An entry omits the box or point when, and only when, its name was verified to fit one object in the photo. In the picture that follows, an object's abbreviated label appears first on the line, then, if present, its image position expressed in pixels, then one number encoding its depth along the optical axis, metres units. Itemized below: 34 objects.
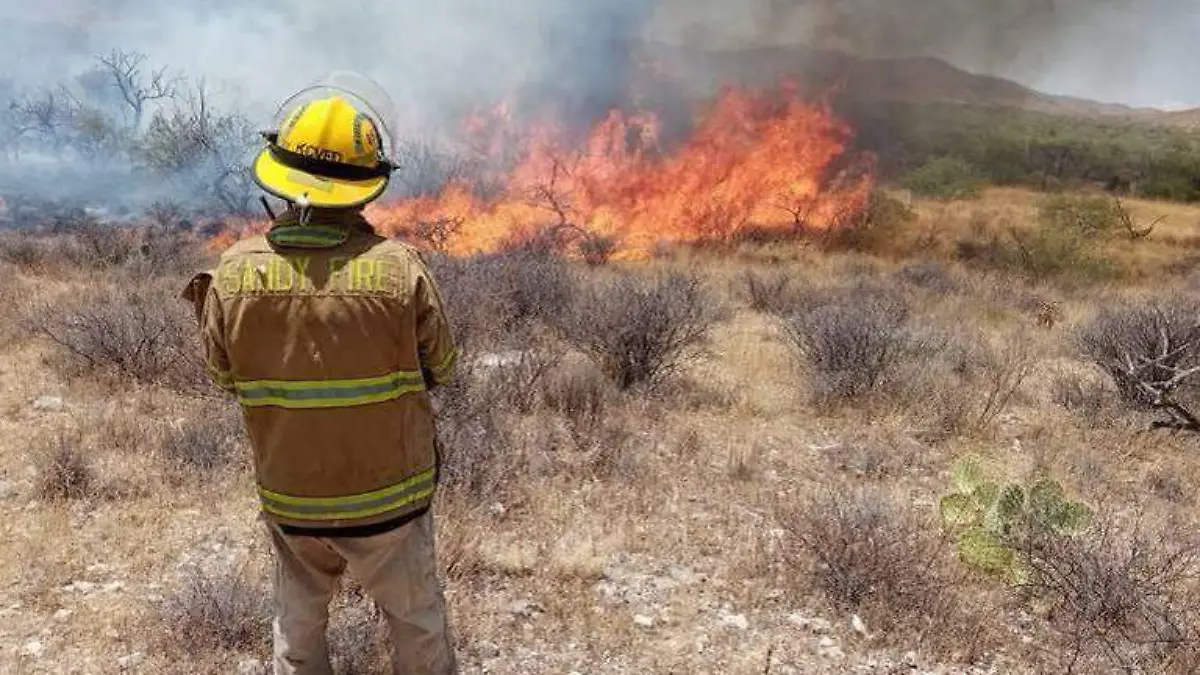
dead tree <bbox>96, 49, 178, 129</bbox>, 24.38
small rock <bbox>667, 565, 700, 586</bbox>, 3.88
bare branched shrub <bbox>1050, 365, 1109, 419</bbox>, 6.71
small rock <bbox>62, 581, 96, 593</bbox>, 3.59
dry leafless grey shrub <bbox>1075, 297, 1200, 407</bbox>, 6.59
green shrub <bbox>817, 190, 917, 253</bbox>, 18.84
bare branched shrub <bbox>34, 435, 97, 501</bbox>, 4.45
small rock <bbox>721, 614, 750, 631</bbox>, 3.51
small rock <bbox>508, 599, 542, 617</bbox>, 3.51
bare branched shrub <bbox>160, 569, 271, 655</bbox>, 3.15
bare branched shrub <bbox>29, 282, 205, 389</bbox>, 6.37
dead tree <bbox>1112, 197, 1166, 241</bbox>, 20.62
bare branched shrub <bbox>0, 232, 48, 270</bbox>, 12.02
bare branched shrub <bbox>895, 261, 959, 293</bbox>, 13.32
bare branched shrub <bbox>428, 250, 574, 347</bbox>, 7.52
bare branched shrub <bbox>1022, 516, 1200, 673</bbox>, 3.28
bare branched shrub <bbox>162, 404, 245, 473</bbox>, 4.83
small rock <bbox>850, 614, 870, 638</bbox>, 3.47
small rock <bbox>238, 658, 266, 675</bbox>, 3.05
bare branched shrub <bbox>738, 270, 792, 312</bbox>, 11.00
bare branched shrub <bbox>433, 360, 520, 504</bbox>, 4.44
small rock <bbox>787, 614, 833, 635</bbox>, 3.51
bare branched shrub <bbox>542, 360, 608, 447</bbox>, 5.89
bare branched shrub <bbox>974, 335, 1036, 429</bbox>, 6.43
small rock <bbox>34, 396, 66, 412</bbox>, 5.90
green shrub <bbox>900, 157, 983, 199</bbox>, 26.53
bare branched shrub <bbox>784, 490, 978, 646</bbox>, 3.50
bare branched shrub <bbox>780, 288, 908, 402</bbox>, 6.63
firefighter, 2.00
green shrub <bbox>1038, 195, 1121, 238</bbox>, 19.50
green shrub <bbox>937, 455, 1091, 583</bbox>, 3.98
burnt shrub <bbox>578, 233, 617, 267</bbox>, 14.99
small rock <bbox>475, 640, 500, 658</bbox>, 3.25
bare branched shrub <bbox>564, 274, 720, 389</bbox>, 6.77
